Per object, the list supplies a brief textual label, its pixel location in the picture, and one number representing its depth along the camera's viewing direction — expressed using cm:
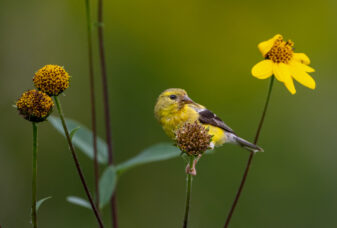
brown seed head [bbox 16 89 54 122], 500
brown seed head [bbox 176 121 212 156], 520
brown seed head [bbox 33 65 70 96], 513
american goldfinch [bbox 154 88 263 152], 739
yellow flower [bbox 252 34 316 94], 555
